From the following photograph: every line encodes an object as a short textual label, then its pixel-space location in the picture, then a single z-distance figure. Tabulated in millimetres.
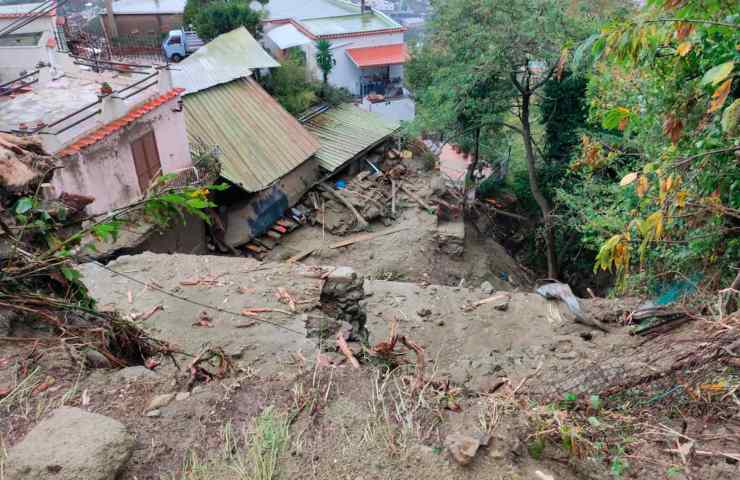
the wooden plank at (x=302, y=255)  15444
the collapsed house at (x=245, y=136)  15898
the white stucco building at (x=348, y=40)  25453
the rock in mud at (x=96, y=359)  4777
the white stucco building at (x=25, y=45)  14875
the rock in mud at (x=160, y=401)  4203
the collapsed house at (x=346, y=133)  19016
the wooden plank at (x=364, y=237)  16062
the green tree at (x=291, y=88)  21391
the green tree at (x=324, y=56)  24828
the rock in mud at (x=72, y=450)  3096
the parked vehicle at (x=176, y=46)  25250
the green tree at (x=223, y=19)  23719
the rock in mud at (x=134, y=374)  4543
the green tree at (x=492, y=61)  12844
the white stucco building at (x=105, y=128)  10914
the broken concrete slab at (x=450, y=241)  16266
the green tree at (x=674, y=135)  3762
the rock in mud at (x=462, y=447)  3586
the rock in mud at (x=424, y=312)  9211
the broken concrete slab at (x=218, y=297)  6930
